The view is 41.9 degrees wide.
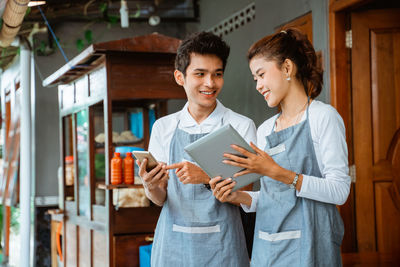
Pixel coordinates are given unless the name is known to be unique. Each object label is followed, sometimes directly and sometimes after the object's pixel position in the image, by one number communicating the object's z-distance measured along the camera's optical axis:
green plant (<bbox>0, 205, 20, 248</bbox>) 7.41
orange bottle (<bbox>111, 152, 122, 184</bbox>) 3.73
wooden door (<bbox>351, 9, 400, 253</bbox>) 3.65
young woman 1.66
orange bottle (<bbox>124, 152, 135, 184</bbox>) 3.74
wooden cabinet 3.84
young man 2.17
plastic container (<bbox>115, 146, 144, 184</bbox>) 4.12
